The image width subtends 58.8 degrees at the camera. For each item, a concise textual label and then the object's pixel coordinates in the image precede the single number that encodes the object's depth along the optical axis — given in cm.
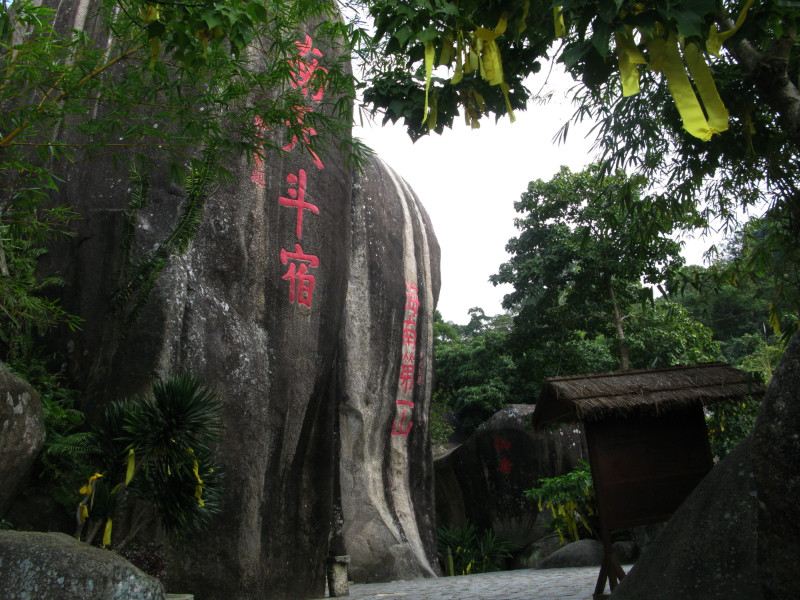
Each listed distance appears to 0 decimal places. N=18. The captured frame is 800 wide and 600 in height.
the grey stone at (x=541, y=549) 1119
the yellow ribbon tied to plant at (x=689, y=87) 174
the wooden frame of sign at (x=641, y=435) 446
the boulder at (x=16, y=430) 407
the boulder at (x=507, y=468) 1232
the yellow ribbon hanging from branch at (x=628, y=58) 190
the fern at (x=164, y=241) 555
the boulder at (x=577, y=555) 959
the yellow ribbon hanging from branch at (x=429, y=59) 214
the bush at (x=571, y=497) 990
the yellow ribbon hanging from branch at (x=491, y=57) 221
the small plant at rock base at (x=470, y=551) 1130
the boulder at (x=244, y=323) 547
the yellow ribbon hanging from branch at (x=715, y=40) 189
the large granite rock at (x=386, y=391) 912
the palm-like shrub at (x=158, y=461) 425
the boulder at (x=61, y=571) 284
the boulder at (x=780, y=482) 176
